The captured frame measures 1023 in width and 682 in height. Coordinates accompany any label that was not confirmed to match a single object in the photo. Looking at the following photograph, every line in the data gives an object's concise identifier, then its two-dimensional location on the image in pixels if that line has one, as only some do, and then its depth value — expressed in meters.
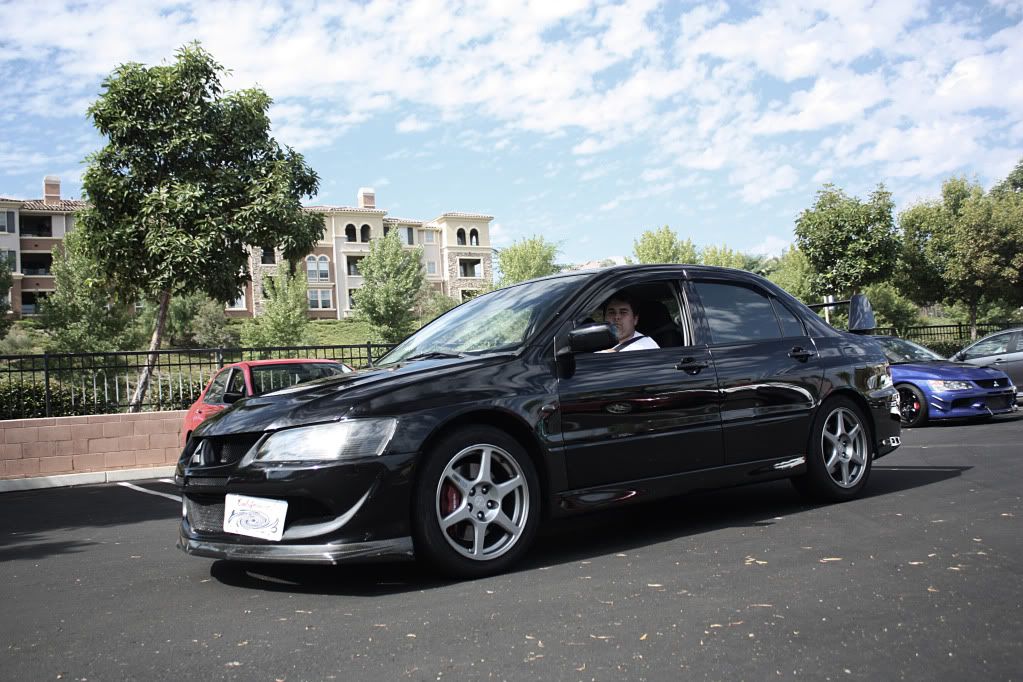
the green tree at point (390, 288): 58.34
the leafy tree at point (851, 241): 27.84
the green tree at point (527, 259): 73.12
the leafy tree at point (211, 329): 59.91
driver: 5.31
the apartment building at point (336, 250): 64.81
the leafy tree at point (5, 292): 44.84
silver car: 14.91
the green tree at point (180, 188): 16.92
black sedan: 4.04
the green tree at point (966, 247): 29.53
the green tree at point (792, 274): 64.50
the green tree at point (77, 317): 41.25
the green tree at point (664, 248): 73.12
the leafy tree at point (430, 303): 68.81
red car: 11.55
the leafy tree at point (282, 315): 54.28
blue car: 12.13
